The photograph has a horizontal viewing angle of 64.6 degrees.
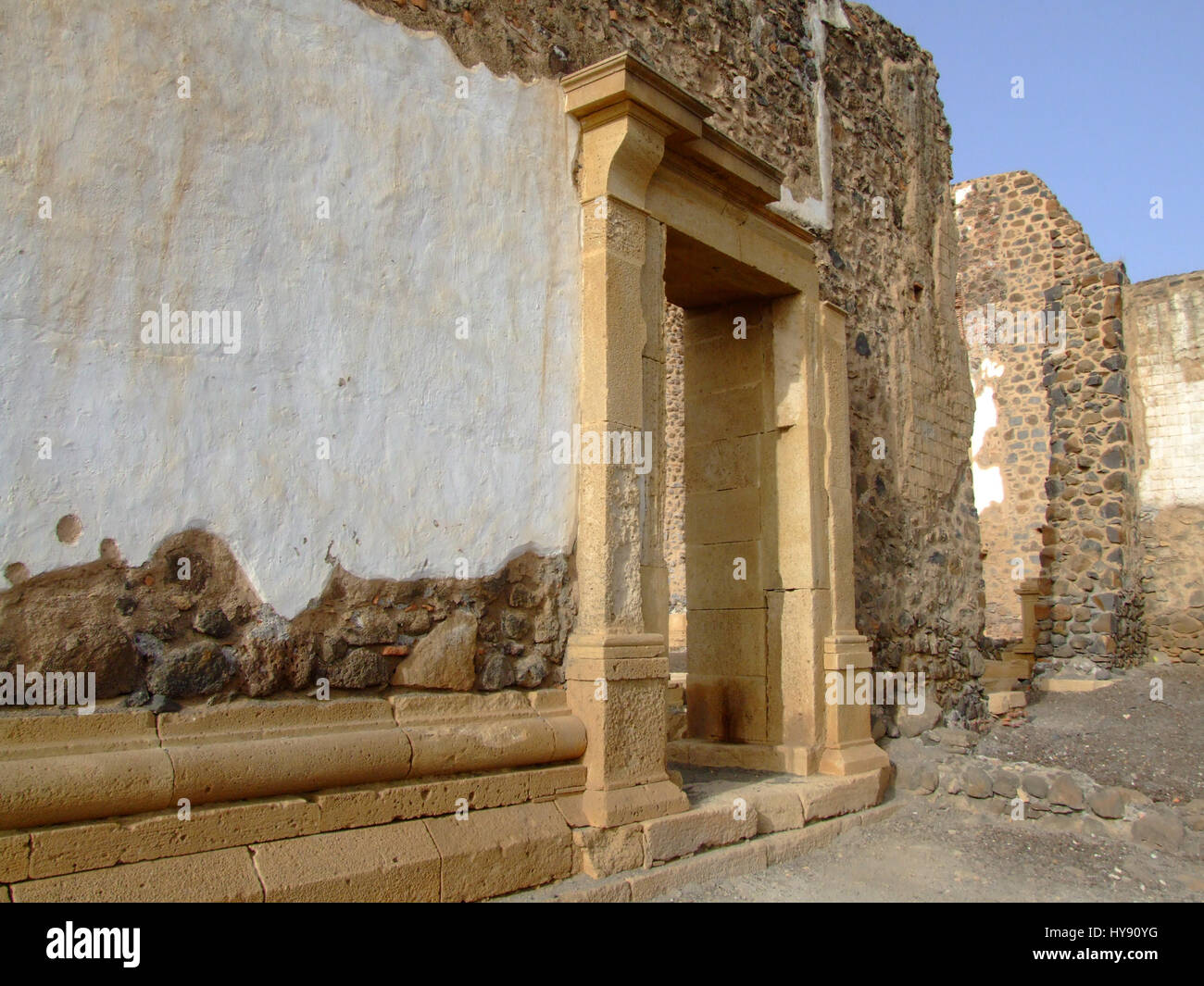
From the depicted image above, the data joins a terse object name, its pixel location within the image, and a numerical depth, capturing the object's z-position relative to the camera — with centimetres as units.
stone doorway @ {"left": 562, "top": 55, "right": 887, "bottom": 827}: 398
